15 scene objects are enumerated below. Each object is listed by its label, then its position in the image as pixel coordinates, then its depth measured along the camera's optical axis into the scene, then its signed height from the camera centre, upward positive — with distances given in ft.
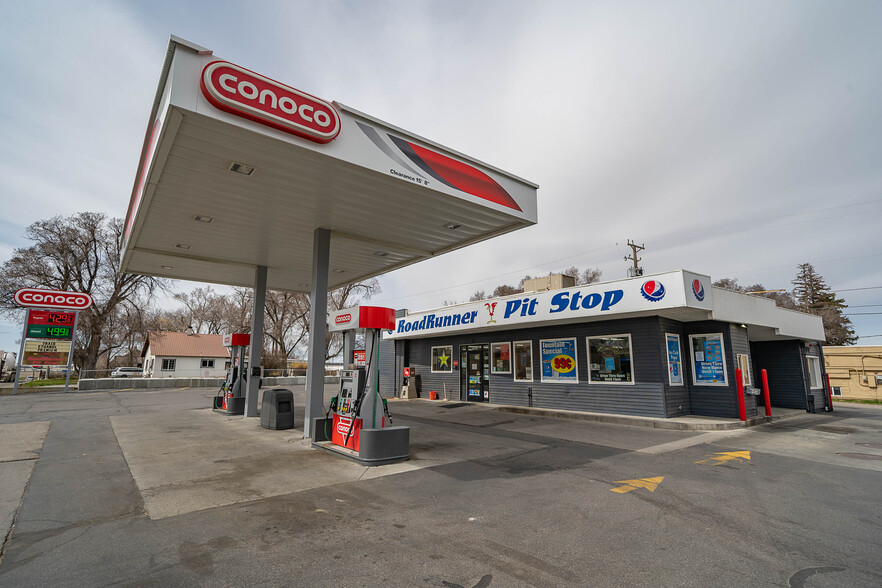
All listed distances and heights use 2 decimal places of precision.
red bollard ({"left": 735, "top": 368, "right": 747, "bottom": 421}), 38.81 -2.63
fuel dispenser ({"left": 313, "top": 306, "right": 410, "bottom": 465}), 24.16 -2.66
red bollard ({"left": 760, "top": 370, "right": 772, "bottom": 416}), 43.82 -2.71
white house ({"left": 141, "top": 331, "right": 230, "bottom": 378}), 150.92 +3.84
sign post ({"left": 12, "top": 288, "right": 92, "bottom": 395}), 71.41 +6.87
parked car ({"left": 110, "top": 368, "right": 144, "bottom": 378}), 139.64 -1.98
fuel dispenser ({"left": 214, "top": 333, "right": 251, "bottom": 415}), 44.57 -1.20
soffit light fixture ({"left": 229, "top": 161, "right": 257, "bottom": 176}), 22.30 +10.45
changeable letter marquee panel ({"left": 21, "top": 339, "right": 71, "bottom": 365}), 72.13 +2.50
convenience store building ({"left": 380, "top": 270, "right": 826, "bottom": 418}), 39.75 +2.23
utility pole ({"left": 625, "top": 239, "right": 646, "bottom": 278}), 103.68 +28.63
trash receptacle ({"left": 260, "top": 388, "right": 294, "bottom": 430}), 35.58 -3.58
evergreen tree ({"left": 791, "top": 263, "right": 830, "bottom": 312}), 161.27 +30.22
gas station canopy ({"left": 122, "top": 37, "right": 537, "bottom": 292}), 18.37 +10.65
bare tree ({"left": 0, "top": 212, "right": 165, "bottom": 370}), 86.74 +20.79
